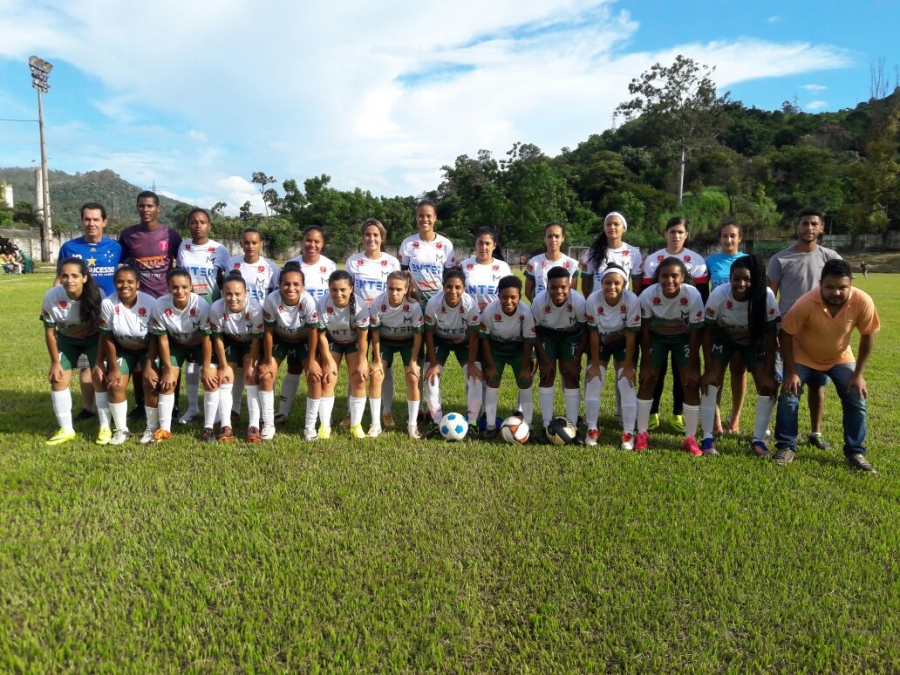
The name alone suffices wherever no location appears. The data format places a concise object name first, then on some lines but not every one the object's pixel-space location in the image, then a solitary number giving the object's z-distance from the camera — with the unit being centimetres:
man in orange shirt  432
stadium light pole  3188
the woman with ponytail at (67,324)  471
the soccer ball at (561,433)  481
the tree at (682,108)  4934
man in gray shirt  487
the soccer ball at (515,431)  480
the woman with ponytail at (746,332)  460
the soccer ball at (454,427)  488
